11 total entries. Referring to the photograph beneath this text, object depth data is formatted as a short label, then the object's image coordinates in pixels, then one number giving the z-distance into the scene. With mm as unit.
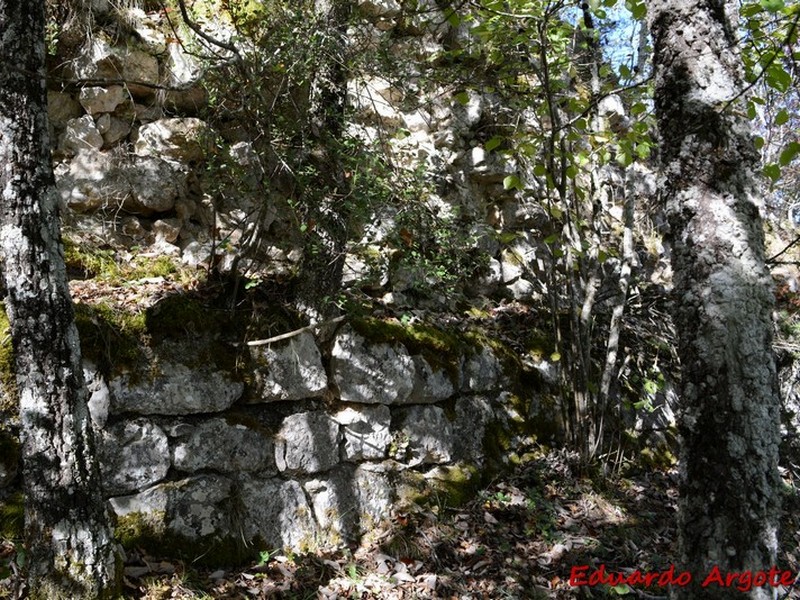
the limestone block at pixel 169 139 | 4504
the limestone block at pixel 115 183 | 4285
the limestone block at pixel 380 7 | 5086
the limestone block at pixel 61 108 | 4393
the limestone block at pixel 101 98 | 4406
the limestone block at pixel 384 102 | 5246
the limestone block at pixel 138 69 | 4480
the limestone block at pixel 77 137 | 4359
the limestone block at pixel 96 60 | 4371
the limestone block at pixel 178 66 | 4523
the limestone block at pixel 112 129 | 4461
